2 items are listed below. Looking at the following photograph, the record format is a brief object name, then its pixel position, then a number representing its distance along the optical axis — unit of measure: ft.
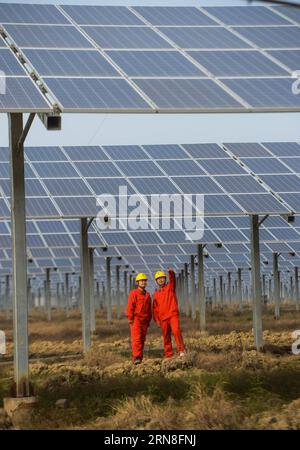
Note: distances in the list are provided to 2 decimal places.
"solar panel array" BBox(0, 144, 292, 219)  84.94
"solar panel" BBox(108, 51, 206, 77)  59.57
